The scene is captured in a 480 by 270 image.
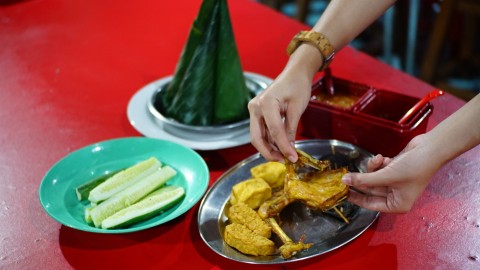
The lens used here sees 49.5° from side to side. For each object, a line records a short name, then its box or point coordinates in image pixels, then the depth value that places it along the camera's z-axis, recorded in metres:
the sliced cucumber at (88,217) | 1.20
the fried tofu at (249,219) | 1.13
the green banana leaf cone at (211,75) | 1.57
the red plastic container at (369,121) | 1.34
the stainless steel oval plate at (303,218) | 1.11
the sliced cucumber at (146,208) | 1.17
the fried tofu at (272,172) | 1.30
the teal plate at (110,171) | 1.19
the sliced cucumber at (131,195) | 1.20
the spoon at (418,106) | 1.35
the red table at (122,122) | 1.15
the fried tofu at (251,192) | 1.23
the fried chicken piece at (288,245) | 1.08
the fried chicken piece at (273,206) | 1.18
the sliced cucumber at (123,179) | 1.27
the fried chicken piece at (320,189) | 1.14
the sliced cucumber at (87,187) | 1.29
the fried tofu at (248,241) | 1.09
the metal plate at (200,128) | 1.50
